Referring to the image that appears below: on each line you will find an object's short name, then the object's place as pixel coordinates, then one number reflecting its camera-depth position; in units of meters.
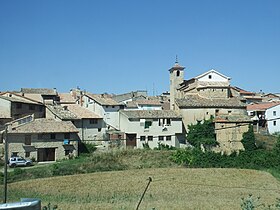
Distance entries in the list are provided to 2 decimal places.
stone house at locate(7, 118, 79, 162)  32.00
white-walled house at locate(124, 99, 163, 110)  51.59
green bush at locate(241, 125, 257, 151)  35.34
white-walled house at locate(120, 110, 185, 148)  38.59
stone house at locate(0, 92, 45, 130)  35.70
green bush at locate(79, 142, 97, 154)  36.13
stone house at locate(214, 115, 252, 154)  35.97
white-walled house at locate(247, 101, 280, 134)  44.34
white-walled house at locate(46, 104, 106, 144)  37.75
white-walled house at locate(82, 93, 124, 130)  40.84
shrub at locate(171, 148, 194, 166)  32.69
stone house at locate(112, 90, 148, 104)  61.05
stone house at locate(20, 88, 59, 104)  44.00
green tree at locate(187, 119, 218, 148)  37.06
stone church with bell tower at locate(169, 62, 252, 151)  38.19
